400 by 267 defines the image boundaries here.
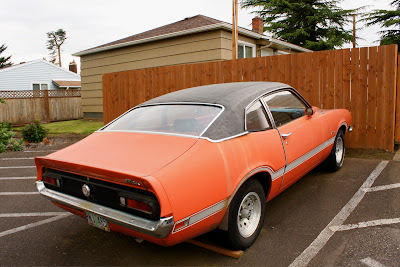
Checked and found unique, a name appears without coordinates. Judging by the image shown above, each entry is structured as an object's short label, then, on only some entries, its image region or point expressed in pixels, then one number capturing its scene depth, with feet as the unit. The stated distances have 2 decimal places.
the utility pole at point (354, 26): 76.27
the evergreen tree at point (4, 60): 144.87
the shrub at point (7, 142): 29.16
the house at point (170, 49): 35.53
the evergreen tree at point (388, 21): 65.05
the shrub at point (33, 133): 32.83
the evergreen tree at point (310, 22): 79.82
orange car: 7.70
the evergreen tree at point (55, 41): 205.16
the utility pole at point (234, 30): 30.99
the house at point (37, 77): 76.69
